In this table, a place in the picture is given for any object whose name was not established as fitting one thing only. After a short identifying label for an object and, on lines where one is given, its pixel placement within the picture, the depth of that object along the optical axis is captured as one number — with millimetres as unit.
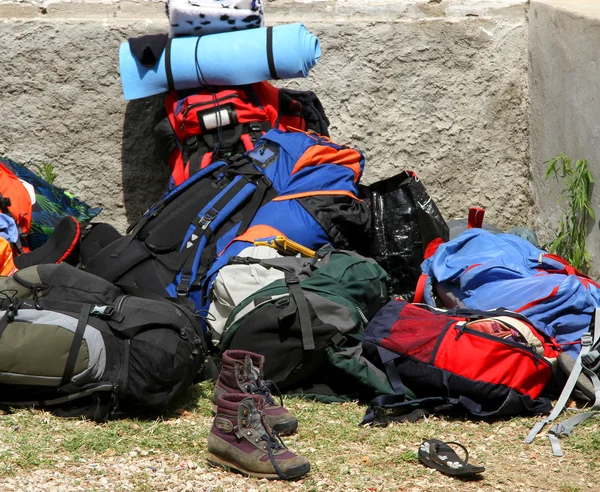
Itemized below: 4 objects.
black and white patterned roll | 8891
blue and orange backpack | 8070
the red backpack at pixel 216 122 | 8961
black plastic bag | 8594
